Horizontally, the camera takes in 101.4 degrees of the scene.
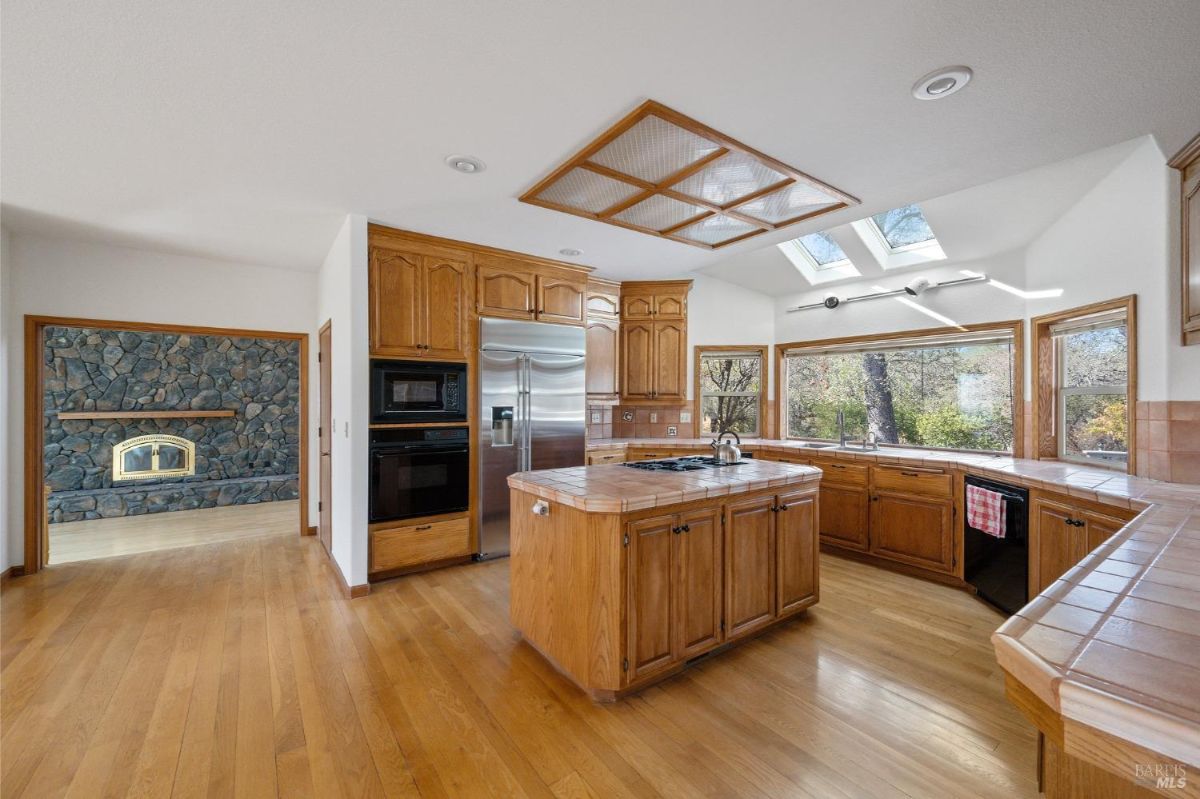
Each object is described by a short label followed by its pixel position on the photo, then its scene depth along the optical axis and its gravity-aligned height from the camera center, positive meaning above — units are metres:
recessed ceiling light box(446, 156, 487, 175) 2.52 +1.22
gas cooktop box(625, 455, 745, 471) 2.88 -0.41
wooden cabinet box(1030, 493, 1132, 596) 2.26 -0.69
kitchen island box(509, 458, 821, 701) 2.06 -0.78
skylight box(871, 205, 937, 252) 3.88 +1.37
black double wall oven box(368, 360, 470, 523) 3.48 -0.34
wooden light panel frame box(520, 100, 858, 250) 2.14 +1.19
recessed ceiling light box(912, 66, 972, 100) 1.82 +1.20
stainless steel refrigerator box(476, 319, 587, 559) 3.94 -0.08
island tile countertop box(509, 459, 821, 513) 2.06 -0.41
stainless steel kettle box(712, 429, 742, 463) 3.08 -0.35
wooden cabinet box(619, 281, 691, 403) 5.15 +0.59
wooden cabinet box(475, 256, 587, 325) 3.99 +0.92
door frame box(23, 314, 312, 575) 3.68 -0.26
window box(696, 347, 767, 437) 5.23 +0.09
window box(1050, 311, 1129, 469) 2.93 +0.04
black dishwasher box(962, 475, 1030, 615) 2.79 -0.98
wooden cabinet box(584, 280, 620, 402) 4.94 +0.58
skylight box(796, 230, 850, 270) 4.49 +1.37
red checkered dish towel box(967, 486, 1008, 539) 2.93 -0.72
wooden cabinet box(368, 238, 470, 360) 3.50 +0.72
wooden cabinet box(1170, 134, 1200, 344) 2.17 +0.75
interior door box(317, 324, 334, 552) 4.02 -0.36
